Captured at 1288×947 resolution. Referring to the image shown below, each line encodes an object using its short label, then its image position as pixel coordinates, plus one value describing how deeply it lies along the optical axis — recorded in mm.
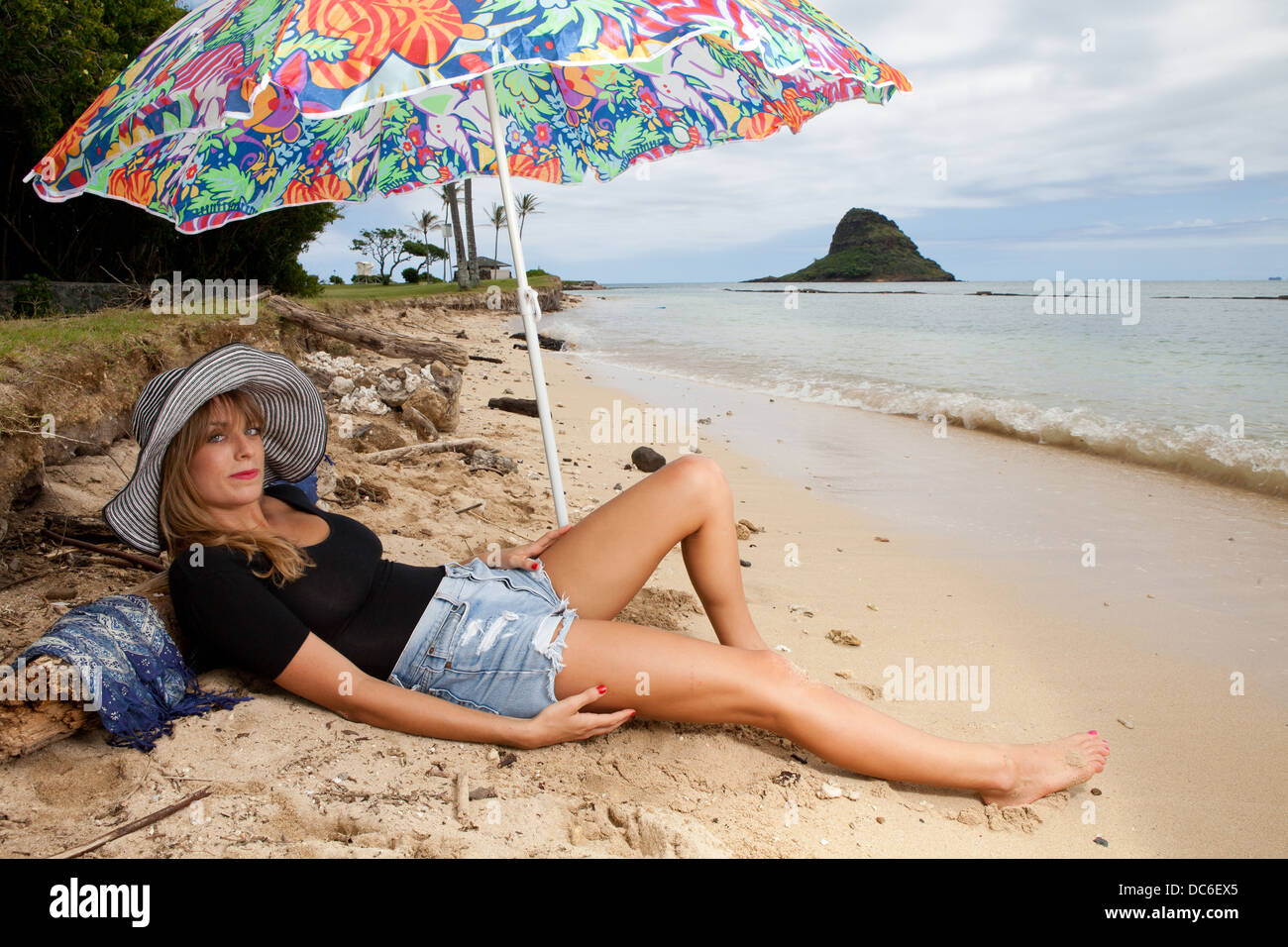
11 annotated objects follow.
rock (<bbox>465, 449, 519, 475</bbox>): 5793
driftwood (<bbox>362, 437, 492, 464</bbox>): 5555
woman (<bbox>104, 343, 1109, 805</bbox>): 2238
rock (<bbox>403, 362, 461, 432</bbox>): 6656
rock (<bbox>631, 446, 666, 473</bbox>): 6523
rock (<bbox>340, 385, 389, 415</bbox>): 6582
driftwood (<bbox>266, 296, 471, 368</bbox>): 8180
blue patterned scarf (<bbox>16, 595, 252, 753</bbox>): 2115
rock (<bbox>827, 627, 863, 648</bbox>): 3529
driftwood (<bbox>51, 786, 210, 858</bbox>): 1792
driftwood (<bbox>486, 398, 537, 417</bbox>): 8227
